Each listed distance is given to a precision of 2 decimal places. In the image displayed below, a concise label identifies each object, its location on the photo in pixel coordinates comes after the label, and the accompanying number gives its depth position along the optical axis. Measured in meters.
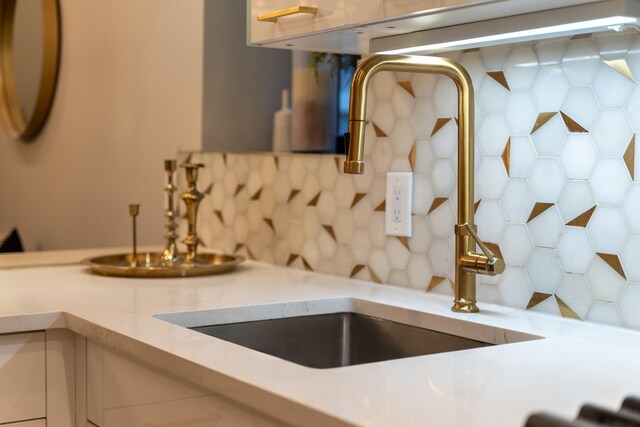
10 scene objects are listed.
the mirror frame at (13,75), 3.27
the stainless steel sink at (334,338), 1.48
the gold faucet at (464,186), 1.38
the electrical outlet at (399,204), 1.70
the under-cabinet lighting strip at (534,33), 1.13
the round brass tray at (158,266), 1.83
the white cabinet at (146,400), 1.08
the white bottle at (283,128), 2.28
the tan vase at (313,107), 2.16
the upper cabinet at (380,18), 1.13
